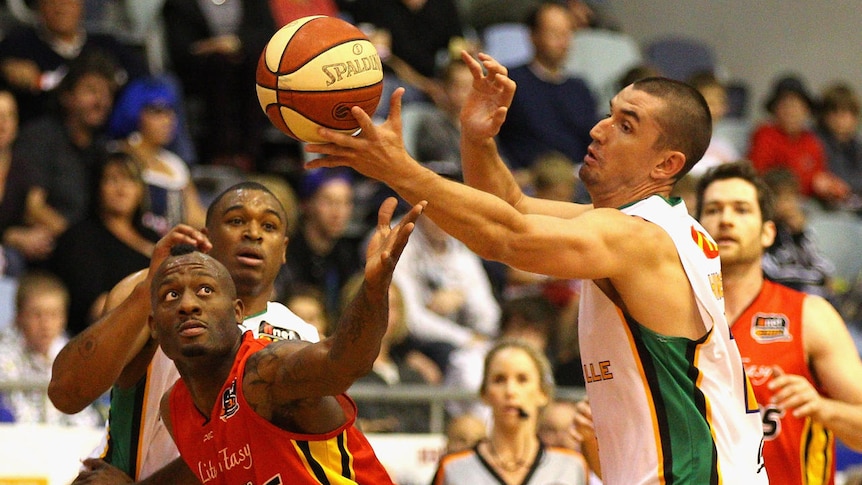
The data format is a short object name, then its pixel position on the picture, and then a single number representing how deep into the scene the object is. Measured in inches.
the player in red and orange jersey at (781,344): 418.3
